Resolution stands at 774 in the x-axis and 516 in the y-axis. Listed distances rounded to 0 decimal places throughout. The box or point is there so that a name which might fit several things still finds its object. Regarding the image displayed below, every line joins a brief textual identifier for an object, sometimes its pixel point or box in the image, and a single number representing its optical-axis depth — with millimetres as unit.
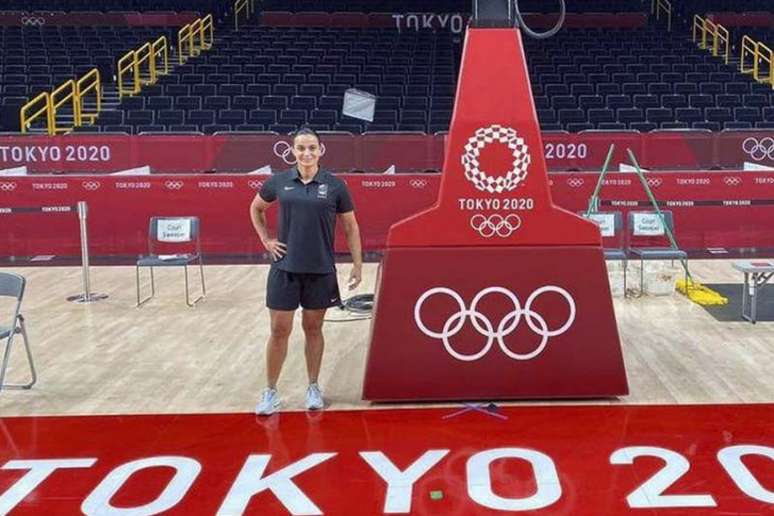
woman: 5289
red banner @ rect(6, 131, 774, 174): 14695
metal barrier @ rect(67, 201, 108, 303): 9422
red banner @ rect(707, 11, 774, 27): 26922
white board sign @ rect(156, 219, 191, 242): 9492
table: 7695
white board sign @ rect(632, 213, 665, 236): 9516
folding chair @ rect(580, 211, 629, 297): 9320
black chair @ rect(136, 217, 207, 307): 9445
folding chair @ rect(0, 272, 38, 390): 5916
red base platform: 5742
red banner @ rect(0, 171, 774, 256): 11812
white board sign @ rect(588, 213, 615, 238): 9359
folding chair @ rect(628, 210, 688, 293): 9484
